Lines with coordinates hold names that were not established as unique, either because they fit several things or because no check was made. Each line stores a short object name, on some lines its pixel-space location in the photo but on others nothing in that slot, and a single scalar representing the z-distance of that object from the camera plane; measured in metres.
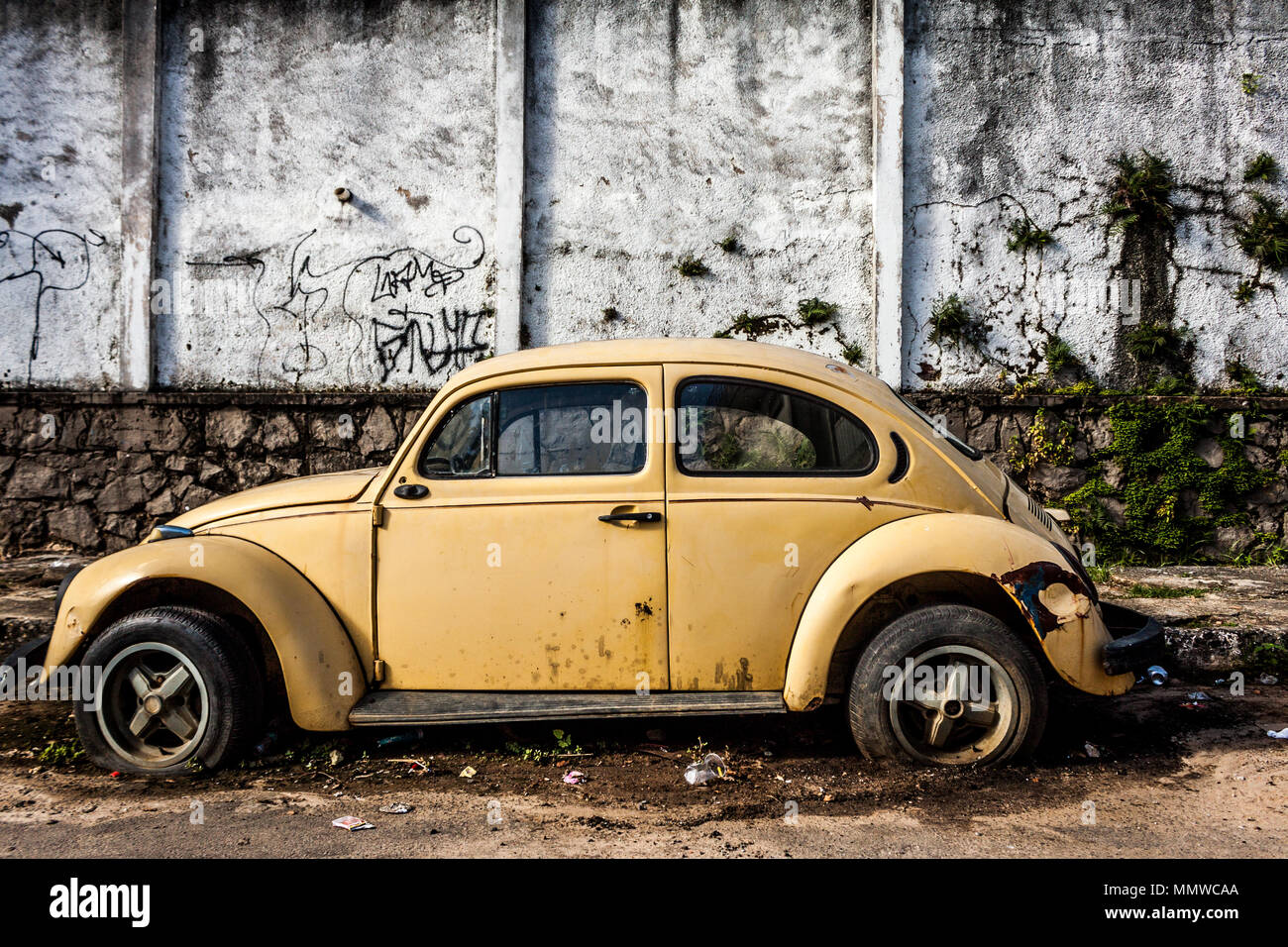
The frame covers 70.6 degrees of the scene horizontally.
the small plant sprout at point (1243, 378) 7.35
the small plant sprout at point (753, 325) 7.46
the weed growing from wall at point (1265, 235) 7.29
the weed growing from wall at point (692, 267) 7.44
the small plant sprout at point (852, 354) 7.43
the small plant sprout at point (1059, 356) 7.36
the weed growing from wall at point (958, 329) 7.41
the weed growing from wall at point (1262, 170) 7.36
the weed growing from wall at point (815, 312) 7.41
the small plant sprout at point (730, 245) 7.45
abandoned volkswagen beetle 3.49
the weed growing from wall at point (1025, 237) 7.41
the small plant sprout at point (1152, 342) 7.34
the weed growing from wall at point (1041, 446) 7.32
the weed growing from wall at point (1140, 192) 7.31
